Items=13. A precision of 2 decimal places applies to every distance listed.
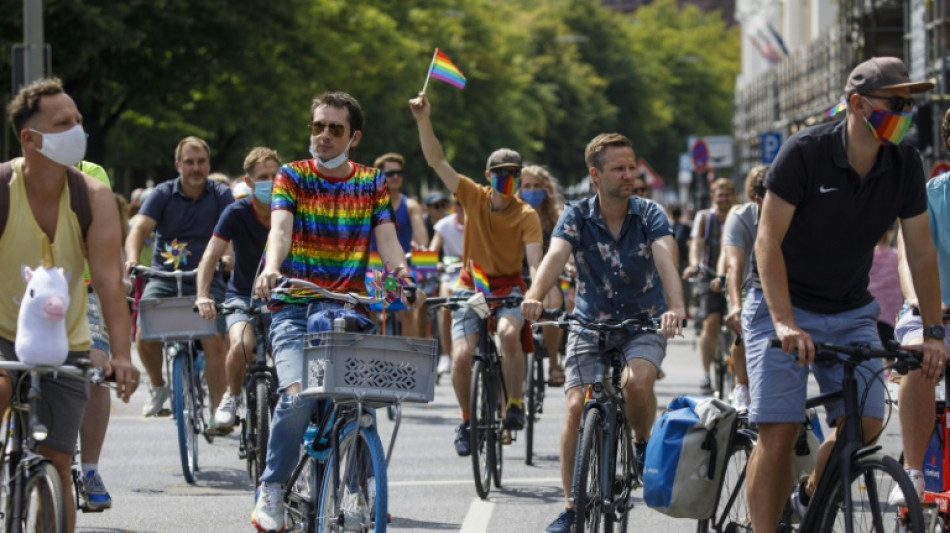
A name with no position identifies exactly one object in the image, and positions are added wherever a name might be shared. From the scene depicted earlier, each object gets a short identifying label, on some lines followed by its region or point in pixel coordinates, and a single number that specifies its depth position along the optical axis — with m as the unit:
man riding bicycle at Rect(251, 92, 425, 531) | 15.10
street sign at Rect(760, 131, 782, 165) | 53.97
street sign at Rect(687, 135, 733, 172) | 66.19
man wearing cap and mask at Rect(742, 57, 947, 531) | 12.55
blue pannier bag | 14.03
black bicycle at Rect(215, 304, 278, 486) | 18.82
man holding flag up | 21.95
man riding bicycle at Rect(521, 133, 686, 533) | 16.00
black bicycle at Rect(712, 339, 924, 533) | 11.84
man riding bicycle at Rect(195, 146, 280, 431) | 20.31
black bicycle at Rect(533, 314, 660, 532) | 14.84
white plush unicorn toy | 11.44
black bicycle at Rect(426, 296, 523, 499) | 20.67
